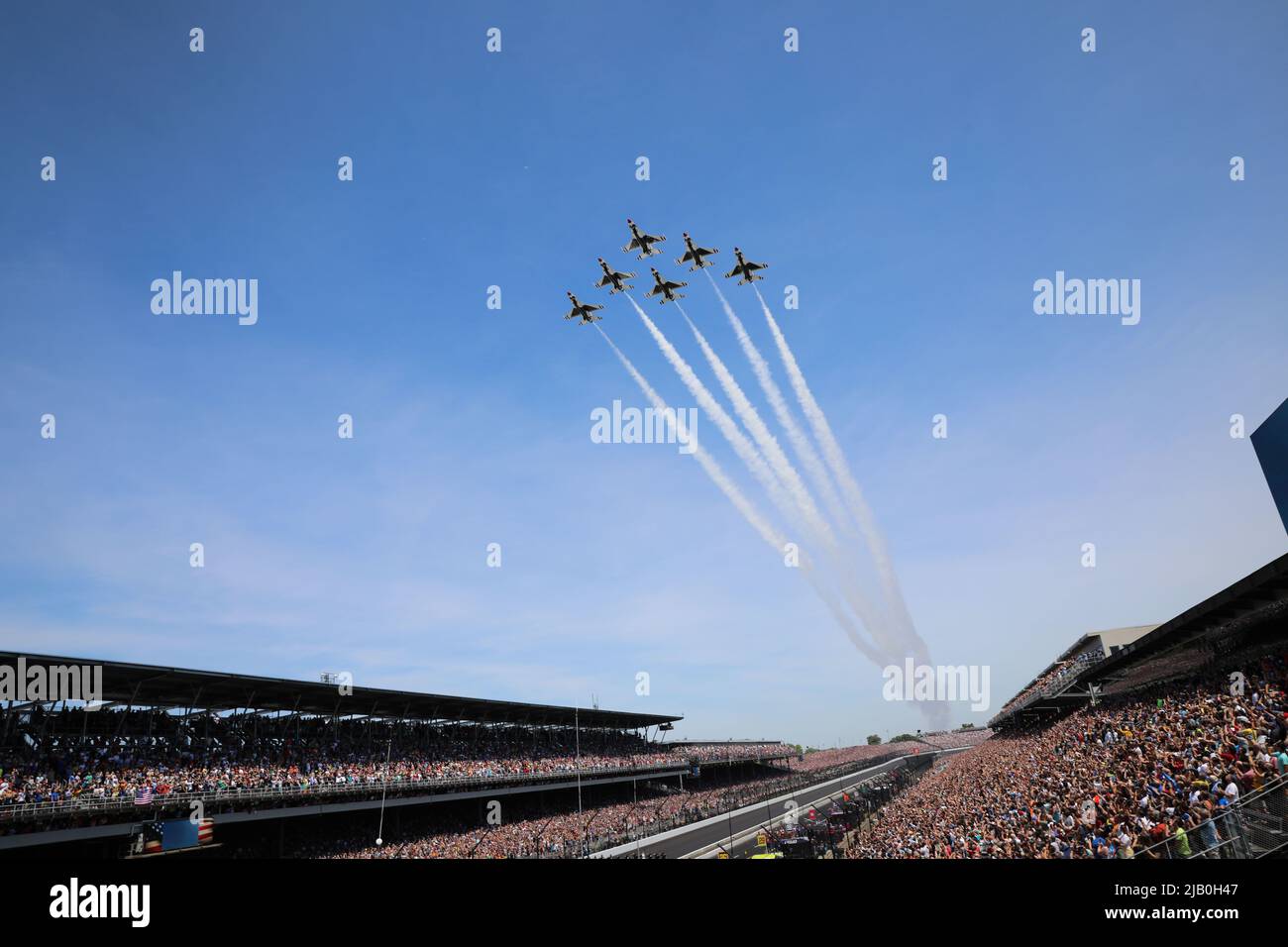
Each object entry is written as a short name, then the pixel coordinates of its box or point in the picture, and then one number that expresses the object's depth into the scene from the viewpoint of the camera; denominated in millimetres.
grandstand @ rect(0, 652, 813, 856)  33938
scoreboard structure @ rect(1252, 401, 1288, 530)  33719
